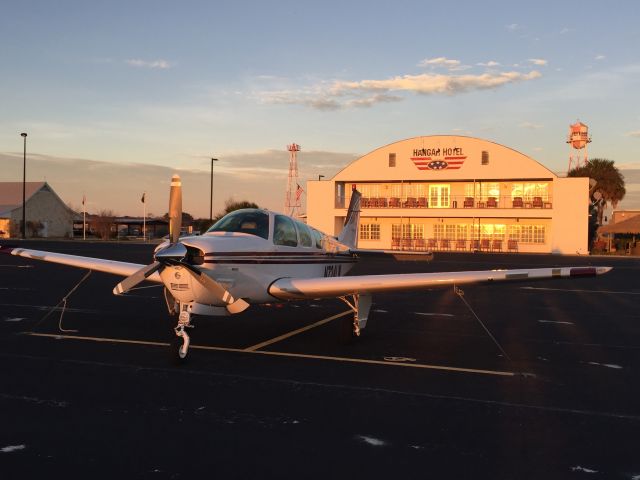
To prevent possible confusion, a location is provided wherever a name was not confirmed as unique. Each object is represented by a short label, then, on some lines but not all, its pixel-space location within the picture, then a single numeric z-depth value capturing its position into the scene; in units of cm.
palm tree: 6944
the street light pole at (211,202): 6703
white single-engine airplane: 838
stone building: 8150
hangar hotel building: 5347
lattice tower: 8631
